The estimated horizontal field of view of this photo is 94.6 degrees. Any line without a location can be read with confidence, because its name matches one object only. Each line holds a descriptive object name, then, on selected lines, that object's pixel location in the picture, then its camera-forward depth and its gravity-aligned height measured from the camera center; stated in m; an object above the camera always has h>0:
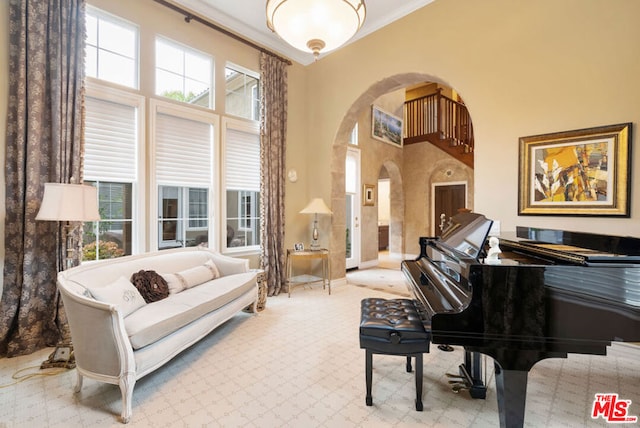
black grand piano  1.44 -0.50
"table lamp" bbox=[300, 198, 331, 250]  4.64 +0.07
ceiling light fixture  2.06 +1.42
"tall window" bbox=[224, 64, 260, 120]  4.40 +1.88
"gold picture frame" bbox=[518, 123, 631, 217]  2.58 +0.41
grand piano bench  1.83 -0.77
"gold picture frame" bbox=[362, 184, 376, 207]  6.84 +0.46
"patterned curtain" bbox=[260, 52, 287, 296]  4.57 +0.70
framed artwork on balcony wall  7.05 +2.23
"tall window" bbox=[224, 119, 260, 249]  4.39 +0.47
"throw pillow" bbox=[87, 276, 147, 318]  2.20 -0.64
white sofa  1.91 -0.79
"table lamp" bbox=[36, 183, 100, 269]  2.30 +0.08
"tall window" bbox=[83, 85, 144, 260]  3.15 +0.51
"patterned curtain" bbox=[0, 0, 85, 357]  2.64 +0.56
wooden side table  4.49 -0.86
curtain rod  3.63 +2.55
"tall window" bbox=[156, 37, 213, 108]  3.71 +1.86
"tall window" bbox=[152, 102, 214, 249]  3.69 +0.52
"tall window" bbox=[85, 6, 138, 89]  3.16 +1.84
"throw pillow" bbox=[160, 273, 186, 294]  2.96 -0.71
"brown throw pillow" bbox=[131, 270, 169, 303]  2.72 -0.67
